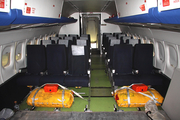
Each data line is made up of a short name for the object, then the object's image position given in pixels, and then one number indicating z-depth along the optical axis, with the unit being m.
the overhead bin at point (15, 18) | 1.77
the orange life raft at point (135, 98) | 3.56
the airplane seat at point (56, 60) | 4.58
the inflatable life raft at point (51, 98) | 3.58
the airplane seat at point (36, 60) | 4.74
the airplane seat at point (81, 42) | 6.51
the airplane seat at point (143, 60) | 4.62
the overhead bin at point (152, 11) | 1.51
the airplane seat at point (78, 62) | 4.50
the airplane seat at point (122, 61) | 4.48
